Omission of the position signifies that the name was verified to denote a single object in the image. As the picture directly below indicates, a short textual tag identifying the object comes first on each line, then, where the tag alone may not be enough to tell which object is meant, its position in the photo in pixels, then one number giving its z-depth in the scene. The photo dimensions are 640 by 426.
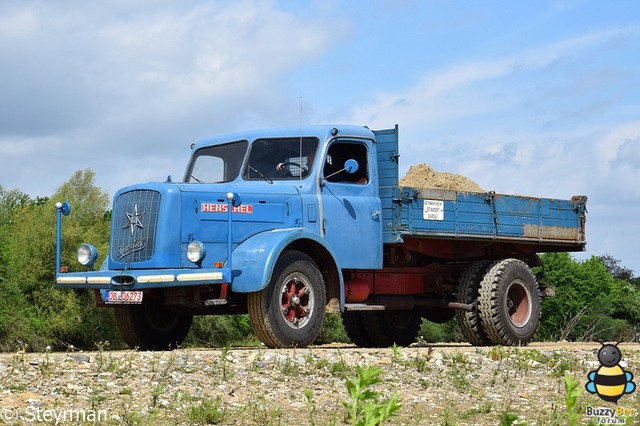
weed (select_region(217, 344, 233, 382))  9.45
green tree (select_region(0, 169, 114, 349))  34.31
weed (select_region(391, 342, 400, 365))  10.72
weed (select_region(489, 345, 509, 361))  11.90
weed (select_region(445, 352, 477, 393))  9.66
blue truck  12.34
